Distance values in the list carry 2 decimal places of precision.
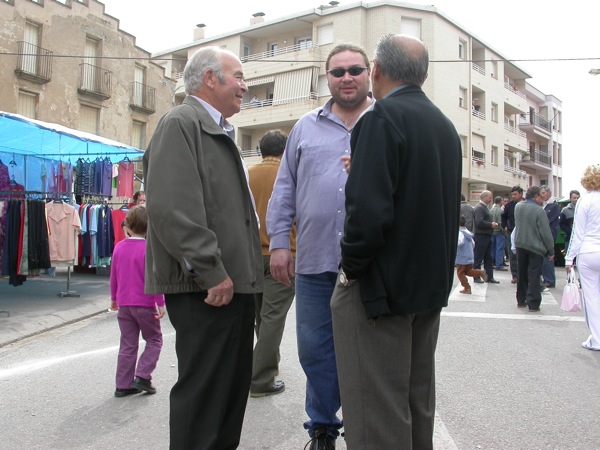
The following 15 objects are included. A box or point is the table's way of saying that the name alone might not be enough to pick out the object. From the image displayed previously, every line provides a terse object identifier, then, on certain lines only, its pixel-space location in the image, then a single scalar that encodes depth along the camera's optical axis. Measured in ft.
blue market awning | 35.12
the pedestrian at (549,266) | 40.09
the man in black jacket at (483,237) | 41.86
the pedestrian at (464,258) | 35.55
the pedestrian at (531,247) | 29.40
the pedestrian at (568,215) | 48.62
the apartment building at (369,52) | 114.11
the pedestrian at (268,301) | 14.89
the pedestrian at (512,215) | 43.29
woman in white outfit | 20.51
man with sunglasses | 10.36
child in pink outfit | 15.38
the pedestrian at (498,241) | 53.21
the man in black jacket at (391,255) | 7.35
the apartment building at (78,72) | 75.97
